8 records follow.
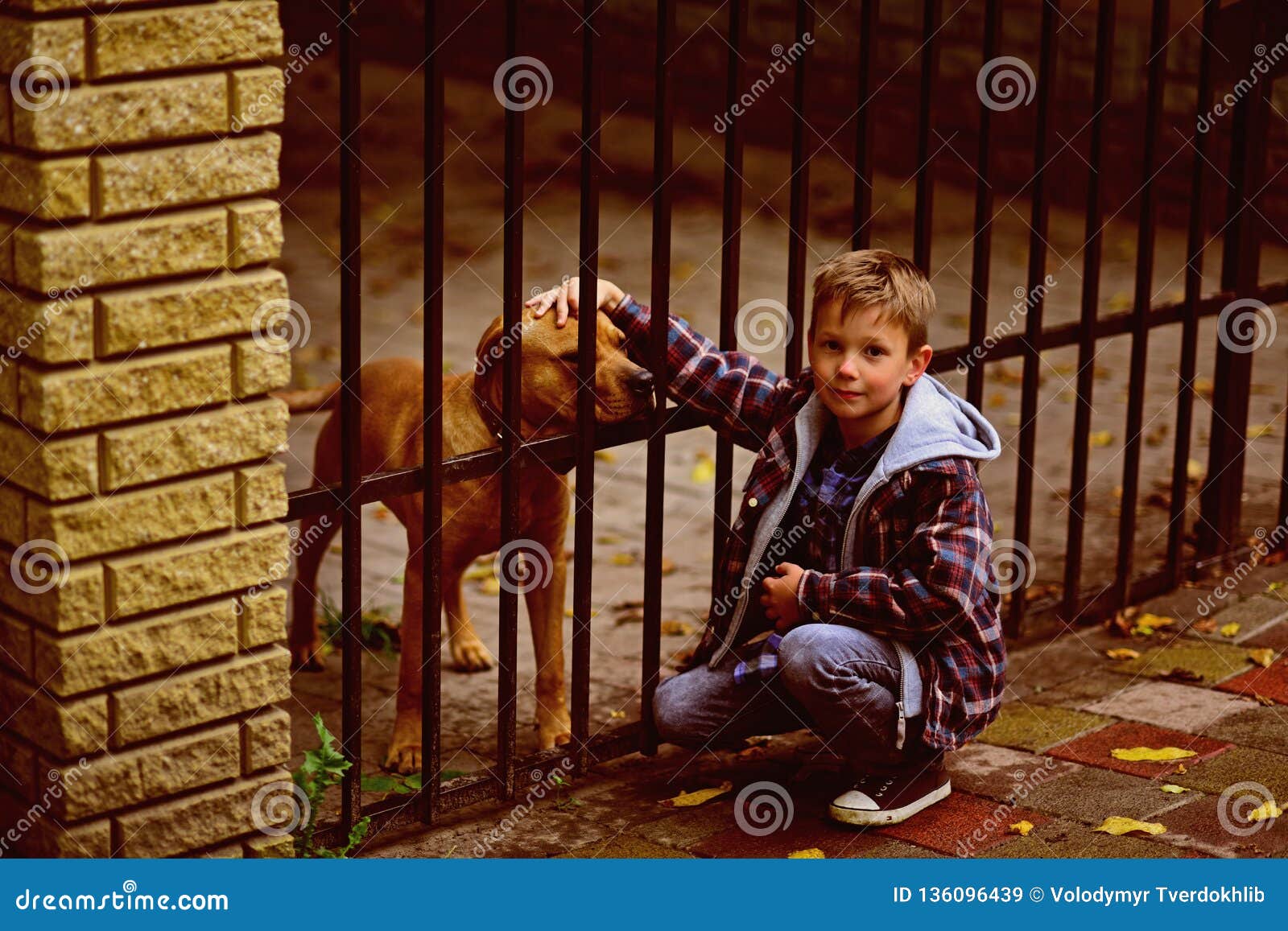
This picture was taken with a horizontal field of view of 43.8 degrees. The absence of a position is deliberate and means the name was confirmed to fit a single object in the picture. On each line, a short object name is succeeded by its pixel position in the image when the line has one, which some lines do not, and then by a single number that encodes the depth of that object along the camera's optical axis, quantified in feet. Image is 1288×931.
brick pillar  8.98
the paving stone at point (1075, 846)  11.39
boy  11.49
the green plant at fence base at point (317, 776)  10.87
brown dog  12.51
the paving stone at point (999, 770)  12.66
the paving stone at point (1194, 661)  14.82
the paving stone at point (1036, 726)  13.58
